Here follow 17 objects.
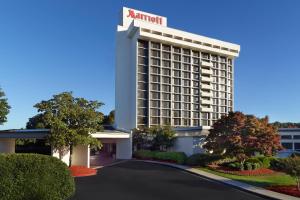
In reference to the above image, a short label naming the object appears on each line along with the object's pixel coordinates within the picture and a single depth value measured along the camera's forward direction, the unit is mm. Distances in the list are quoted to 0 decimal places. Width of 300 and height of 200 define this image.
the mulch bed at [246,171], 38469
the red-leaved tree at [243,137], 40062
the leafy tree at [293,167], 26452
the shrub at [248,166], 40188
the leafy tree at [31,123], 91700
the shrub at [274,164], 43531
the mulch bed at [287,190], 25578
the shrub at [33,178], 18250
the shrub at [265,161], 43325
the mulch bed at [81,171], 35750
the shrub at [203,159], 42812
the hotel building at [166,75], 96312
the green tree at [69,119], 37219
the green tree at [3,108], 65625
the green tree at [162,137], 60847
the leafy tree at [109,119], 110744
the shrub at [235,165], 40391
